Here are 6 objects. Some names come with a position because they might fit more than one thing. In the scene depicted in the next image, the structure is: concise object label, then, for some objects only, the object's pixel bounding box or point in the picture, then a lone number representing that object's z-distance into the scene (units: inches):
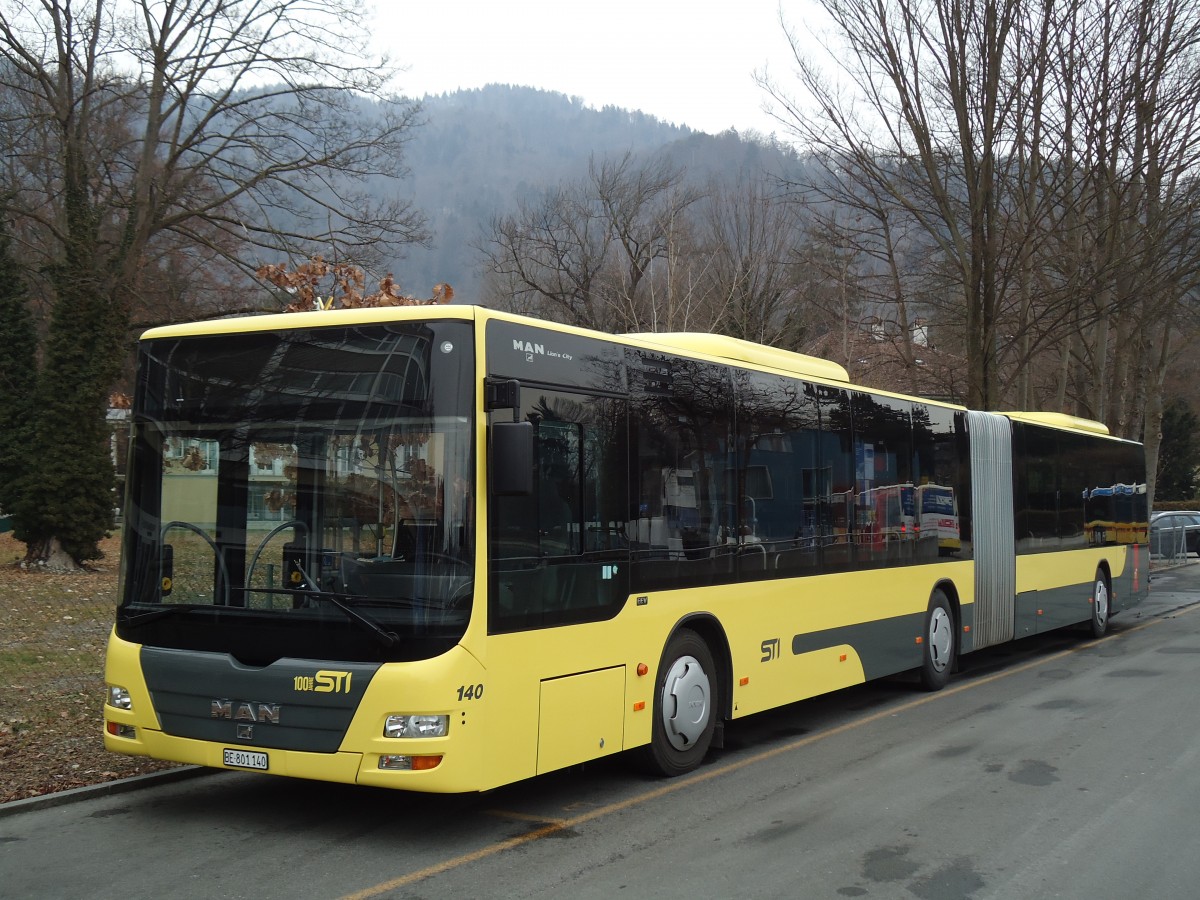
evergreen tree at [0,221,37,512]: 1294.3
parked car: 1441.9
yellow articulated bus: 243.1
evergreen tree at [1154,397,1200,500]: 2303.2
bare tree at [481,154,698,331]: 1849.2
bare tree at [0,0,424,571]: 878.4
